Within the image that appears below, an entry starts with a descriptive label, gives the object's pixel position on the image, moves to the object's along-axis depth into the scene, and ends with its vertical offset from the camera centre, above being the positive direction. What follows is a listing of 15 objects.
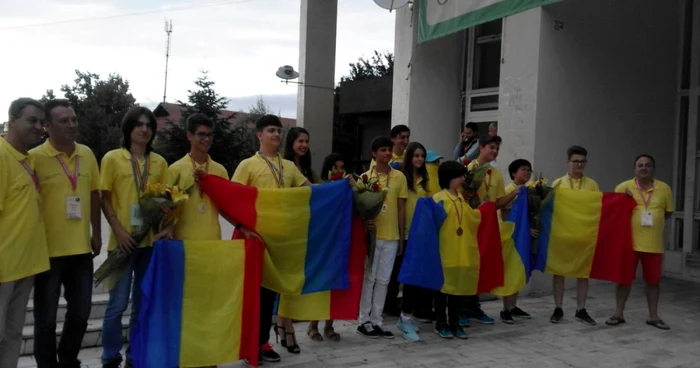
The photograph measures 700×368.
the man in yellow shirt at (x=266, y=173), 5.05 +0.08
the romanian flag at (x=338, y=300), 5.35 -0.99
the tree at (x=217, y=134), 21.77 +1.64
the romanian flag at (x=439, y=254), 5.84 -0.59
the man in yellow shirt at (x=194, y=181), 4.58 -0.01
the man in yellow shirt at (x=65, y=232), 4.11 -0.39
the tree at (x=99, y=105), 33.06 +4.40
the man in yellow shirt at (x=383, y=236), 5.80 -0.45
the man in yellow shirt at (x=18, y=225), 3.77 -0.33
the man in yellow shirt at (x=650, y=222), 6.43 -0.22
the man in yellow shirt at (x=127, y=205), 4.39 -0.21
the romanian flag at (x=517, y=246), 6.45 -0.54
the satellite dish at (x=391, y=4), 9.27 +2.74
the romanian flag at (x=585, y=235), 6.62 -0.40
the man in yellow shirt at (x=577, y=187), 6.68 +0.11
